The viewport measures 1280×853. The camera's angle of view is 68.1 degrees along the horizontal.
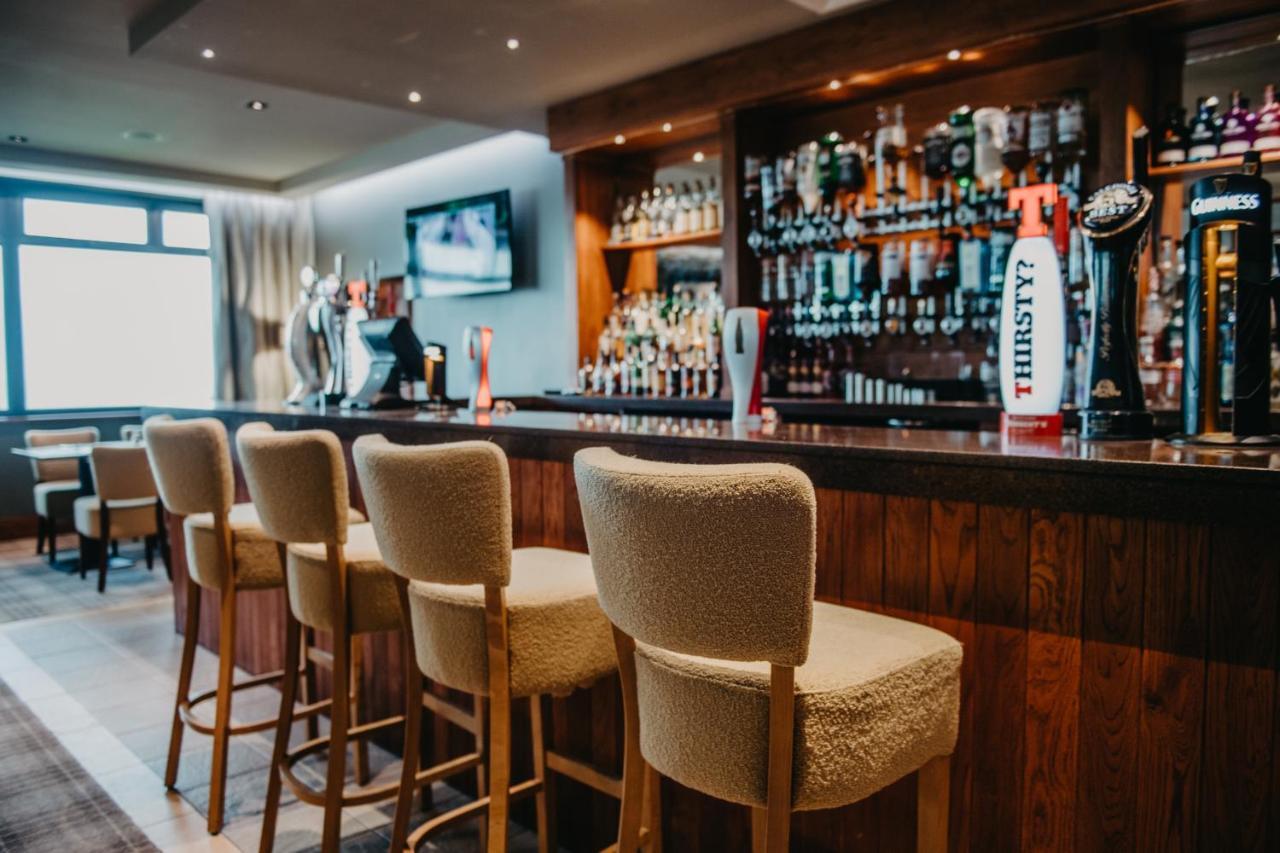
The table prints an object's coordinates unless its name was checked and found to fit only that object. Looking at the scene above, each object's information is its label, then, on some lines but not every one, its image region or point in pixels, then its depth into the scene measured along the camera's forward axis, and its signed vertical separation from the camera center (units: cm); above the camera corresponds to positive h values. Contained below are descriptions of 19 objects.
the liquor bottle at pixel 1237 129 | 333 +84
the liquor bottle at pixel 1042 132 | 372 +93
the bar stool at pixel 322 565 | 199 -41
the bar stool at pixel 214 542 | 241 -43
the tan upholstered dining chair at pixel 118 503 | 534 -71
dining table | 580 -48
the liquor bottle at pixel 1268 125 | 327 +84
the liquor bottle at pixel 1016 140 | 376 +91
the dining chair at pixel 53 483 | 613 -68
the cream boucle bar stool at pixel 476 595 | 158 -39
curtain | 810 +86
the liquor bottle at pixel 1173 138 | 347 +84
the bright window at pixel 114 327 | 767 +47
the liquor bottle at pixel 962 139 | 391 +96
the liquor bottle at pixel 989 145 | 380 +91
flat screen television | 640 +92
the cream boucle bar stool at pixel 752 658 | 110 -38
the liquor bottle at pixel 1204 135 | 341 +84
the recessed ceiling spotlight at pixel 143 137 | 662 +173
